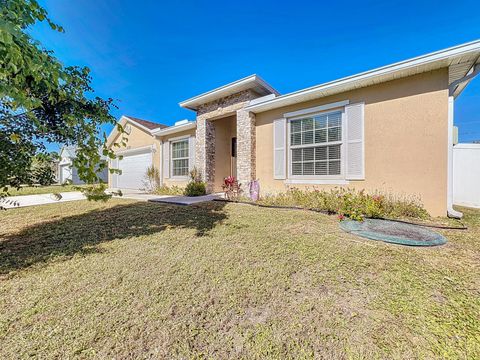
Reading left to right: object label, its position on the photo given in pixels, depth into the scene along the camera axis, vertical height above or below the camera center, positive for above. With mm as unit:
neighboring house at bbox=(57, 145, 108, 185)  19672 +419
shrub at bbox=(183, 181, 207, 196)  8906 -464
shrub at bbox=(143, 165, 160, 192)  11452 +27
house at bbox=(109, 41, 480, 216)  4594 +1460
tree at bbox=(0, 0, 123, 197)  2166 +943
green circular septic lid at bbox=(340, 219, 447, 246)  3336 -1009
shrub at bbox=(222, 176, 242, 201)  7926 -415
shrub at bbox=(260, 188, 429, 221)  4844 -670
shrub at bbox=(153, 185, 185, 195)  10008 -589
